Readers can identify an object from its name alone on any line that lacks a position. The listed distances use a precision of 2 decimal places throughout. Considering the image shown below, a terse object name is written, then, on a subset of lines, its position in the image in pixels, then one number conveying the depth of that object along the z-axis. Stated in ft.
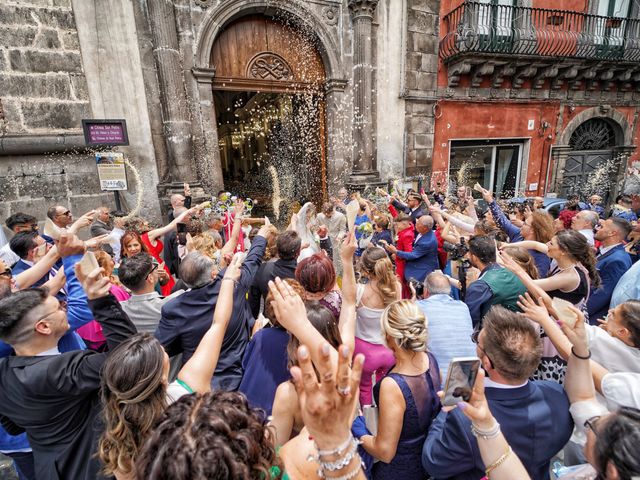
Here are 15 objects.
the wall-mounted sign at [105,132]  16.92
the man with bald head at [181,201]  17.85
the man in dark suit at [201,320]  6.54
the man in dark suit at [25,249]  9.71
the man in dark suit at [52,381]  4.27
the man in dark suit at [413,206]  17.48
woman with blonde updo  4.66
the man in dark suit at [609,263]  9.63
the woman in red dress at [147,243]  11.34
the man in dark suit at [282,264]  9.53
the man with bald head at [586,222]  12.76
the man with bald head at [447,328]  6.45
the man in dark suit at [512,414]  4.05
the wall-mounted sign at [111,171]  18.13
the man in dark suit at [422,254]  13.20
